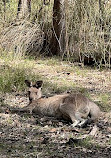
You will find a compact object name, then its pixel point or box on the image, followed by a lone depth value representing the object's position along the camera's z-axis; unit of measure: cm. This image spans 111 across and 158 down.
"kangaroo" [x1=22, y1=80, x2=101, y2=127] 774
